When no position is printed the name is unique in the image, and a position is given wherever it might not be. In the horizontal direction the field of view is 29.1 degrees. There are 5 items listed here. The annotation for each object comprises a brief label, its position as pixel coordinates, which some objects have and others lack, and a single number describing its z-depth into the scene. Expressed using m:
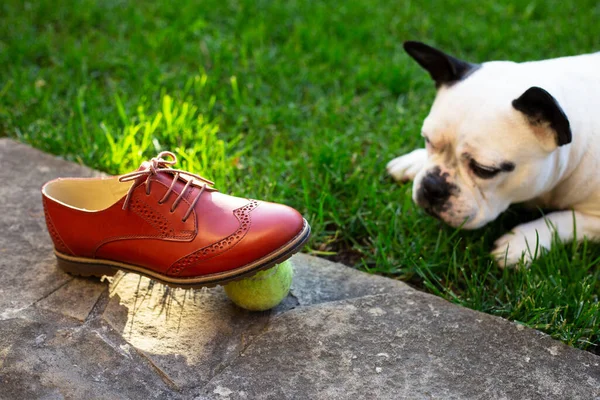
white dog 1.16
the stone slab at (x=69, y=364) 0.99
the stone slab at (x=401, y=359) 1.01
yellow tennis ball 1.06
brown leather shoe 1.04
